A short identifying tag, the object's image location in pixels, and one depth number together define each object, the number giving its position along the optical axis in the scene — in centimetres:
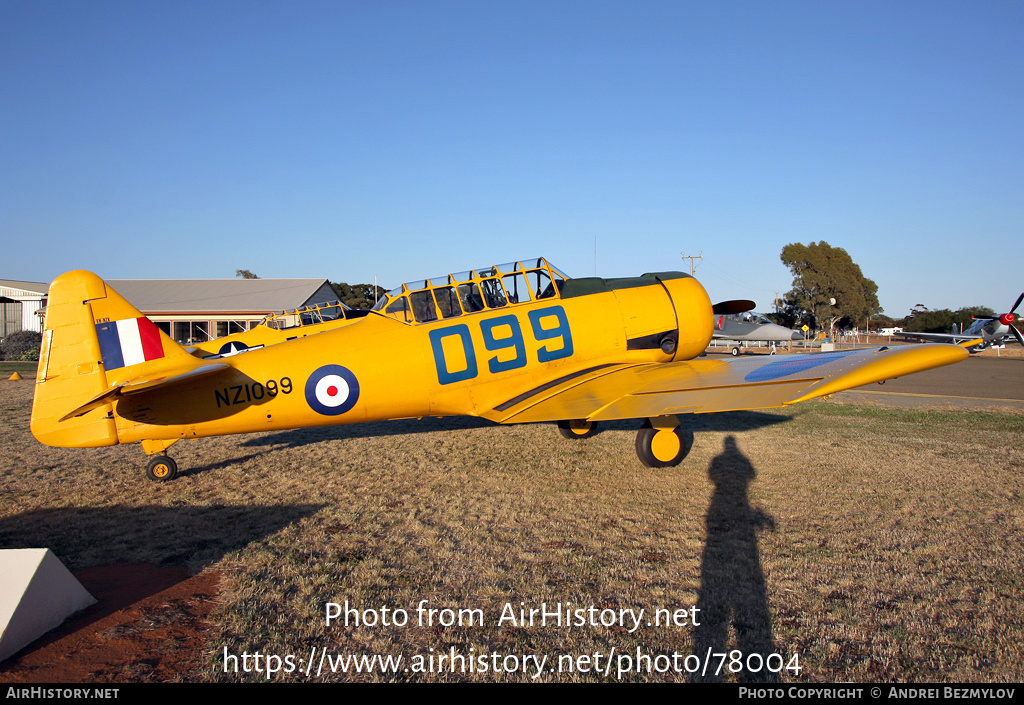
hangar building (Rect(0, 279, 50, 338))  4203
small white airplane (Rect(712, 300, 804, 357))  3750
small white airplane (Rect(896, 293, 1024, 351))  3234
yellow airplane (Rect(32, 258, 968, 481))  579
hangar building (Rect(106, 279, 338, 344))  3962
